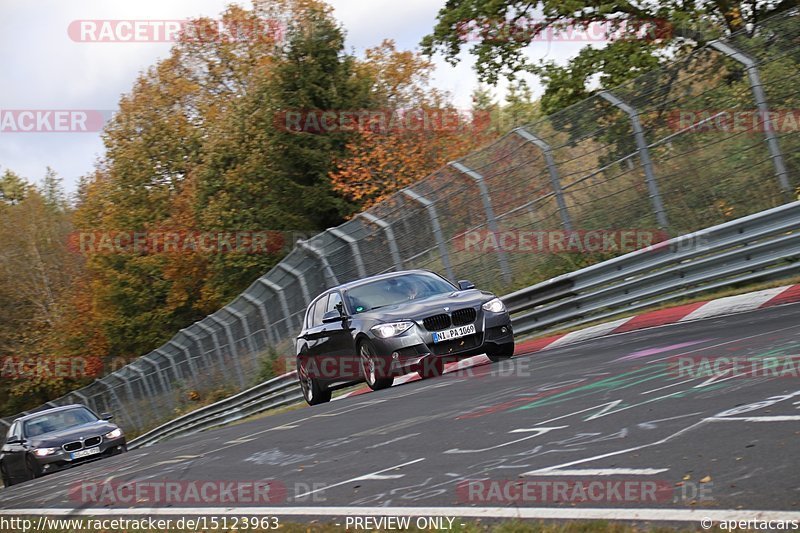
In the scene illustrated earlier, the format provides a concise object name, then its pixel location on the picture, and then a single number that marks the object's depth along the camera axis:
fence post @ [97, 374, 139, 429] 41.27
